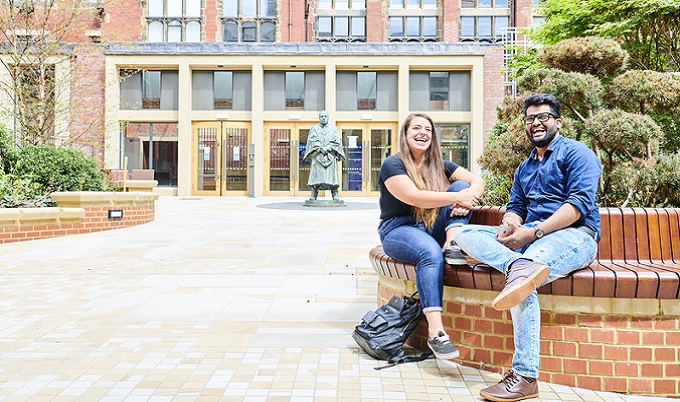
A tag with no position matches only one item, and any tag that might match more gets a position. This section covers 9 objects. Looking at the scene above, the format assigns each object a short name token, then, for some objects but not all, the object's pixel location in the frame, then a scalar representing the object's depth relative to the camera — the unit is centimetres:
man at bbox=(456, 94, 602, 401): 310
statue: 1731
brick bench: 320
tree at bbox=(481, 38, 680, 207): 526
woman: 358
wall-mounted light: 1185
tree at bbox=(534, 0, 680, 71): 1376
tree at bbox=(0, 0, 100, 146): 1324
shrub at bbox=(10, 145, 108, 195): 1153
